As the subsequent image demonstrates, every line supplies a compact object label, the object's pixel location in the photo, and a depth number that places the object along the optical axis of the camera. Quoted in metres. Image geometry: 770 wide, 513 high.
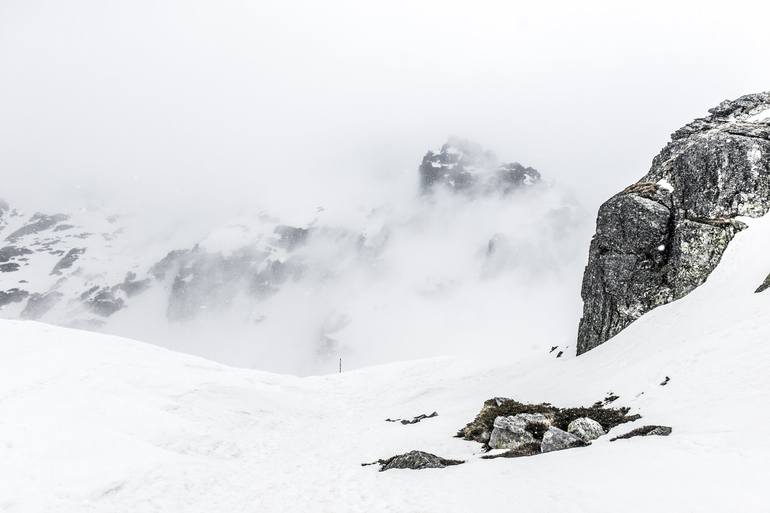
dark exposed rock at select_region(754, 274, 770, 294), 27.65
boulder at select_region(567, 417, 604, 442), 20.53
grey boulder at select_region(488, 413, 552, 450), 22.34
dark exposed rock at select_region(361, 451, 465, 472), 20.53
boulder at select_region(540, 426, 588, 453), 19.81
